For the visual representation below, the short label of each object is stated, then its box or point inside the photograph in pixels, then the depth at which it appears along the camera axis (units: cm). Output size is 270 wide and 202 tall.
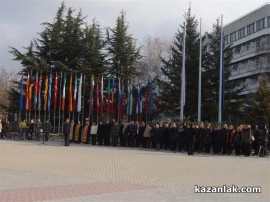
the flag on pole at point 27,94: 3724
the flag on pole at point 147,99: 3492
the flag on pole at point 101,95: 3708
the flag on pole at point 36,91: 3809
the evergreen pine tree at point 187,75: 4238
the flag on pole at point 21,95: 3697
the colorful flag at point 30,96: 3784
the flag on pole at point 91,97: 3693
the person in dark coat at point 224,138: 2430
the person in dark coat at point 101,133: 2983
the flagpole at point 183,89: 3259
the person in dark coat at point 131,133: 2859
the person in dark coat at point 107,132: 2956
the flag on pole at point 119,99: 3627
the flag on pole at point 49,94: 3766
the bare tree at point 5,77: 7700
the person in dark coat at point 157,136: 2683
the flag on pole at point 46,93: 3799
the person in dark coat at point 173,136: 2611
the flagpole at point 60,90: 4278
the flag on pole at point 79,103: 3631
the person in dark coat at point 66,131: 2746
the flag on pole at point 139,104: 3462
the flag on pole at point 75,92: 3774
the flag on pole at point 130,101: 3516
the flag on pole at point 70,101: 3743
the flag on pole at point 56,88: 3818
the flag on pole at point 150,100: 3499
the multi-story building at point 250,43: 6266
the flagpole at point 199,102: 3381
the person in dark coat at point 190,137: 2363
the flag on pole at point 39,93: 3779
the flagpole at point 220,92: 3114
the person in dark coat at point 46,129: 3158
